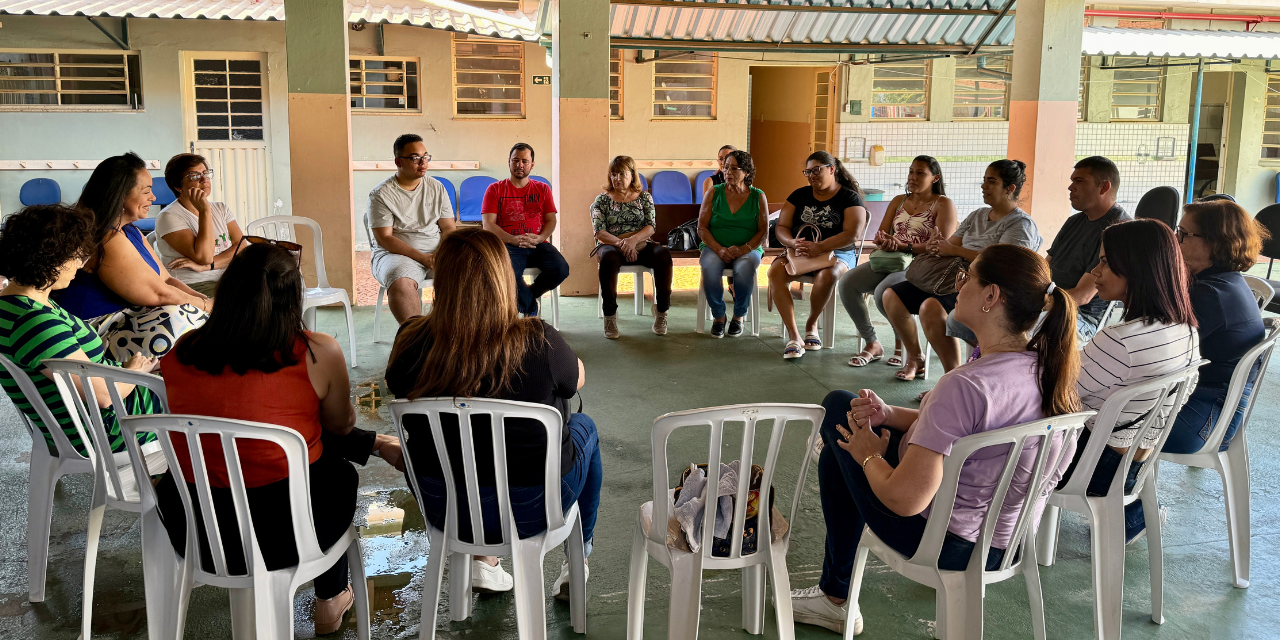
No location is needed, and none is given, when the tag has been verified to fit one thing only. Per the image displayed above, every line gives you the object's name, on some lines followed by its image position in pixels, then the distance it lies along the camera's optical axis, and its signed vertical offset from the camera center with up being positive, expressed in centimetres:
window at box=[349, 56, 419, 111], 994 +108
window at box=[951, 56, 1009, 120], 1102 +115
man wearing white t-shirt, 515 -24
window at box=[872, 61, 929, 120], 1081 +116
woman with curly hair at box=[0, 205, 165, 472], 243 -37
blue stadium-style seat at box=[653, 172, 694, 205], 1066 -1
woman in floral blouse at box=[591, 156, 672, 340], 593 -33
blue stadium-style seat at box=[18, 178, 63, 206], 926 -11
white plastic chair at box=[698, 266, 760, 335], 595 -79
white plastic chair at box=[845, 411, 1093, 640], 190 -79
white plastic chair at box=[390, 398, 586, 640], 199 -77
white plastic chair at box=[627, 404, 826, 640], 192 -79
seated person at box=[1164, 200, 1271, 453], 272 -34
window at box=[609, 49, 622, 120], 1064 +113
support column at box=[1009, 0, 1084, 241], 741 +76
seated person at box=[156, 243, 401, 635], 204 -45
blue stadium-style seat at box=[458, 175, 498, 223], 987 -13
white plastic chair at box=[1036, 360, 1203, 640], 220 -80
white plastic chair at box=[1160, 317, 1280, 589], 265 -81
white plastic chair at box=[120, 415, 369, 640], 187 -80
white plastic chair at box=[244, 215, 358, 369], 482 -58
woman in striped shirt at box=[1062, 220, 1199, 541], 237 -37
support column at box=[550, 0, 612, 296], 698 +57
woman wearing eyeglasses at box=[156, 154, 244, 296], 432 -22
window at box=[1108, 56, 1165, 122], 1118 +121
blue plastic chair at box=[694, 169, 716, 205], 1083 +5
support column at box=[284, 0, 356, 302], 649 +48
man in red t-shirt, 564 -21
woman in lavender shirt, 193 -48
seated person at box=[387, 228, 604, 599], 211 -42
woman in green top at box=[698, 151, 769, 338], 580 -29
